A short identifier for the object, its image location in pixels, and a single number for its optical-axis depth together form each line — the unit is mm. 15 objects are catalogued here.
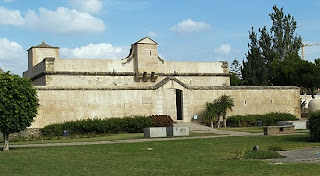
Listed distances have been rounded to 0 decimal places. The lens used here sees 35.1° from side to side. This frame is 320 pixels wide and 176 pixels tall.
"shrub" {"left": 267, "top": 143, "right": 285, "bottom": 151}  19578
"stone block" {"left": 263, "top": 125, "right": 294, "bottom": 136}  28812
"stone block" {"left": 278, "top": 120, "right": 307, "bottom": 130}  33684
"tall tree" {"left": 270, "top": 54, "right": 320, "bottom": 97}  55312
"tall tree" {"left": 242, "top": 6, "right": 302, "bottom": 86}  61628
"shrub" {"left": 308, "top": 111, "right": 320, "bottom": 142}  23031
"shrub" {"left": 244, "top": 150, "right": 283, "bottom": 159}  17188
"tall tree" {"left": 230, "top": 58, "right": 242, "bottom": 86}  77125
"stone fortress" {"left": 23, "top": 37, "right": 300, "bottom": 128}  38969
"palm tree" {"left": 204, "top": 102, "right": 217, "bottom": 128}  42084
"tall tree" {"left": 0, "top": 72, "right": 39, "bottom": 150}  22953
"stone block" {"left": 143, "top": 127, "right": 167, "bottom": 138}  29766
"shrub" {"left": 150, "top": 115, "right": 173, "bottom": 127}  37250
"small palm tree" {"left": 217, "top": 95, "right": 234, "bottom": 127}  42594
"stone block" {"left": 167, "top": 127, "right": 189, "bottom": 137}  30453
